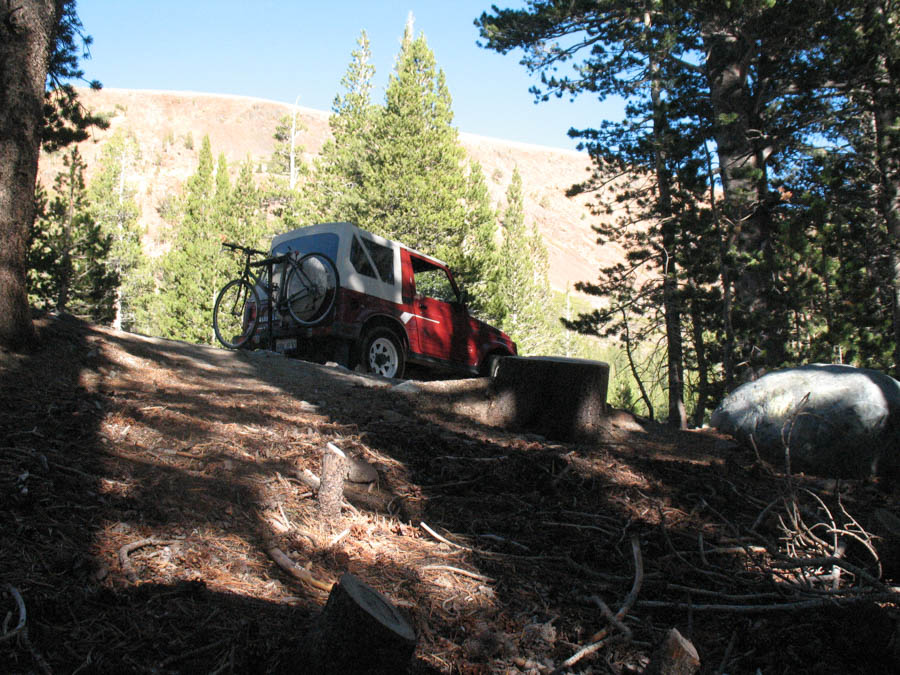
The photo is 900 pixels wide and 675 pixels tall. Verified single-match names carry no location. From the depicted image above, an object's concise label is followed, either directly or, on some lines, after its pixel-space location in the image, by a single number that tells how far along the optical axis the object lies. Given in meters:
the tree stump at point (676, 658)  1.57
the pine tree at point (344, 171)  29.38
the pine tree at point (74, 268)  18.47
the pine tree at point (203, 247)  29.55
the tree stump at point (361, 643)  1.65
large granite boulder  4.81
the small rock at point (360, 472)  3.28
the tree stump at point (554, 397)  5.37
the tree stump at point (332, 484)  2.85
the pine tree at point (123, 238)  33.69
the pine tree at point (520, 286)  44.09
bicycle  8.02
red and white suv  8.14
